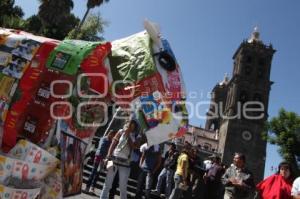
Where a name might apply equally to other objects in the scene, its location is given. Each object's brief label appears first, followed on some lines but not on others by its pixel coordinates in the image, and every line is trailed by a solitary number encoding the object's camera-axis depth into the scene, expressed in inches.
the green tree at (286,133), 1536.2
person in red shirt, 245.1
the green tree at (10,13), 848.9
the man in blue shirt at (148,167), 378.6
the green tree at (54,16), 1012.5
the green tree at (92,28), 1185.5
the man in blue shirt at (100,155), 374.3
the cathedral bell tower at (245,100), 2153.1
